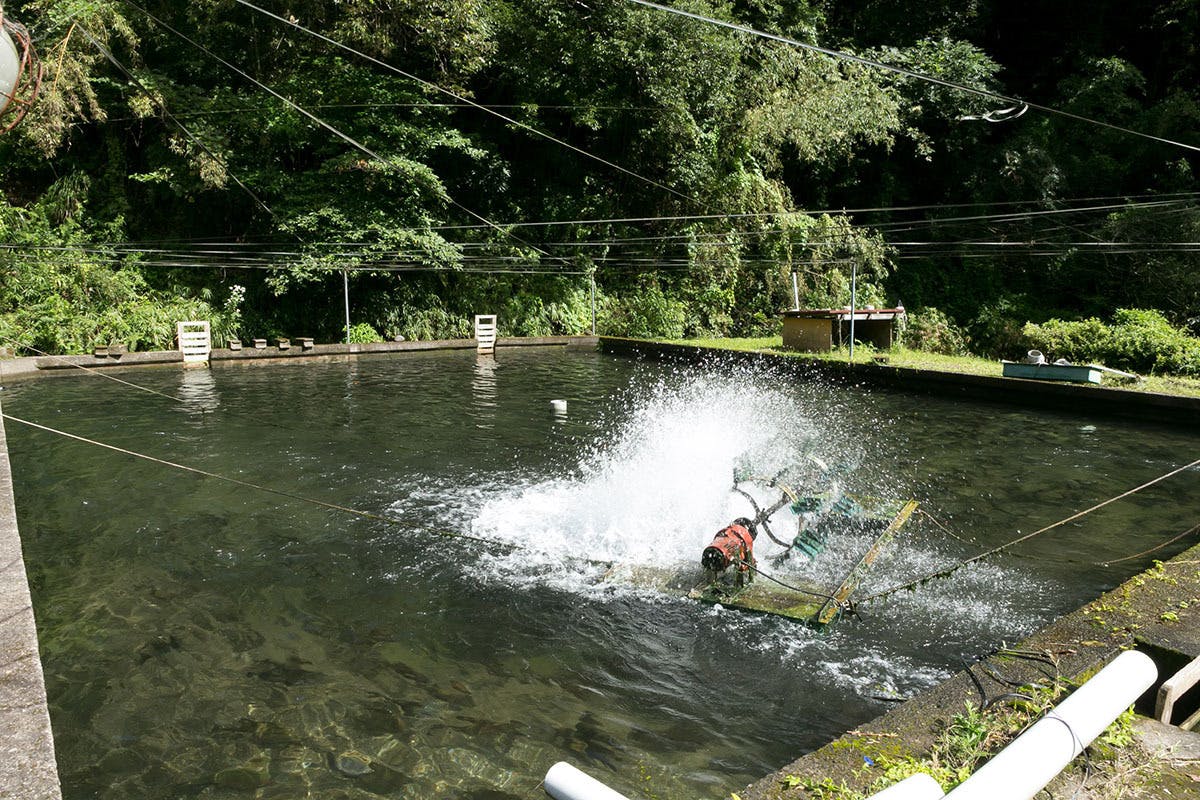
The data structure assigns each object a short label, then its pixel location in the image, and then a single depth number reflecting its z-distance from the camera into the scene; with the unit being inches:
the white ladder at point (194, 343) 748.6
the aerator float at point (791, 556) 212.7
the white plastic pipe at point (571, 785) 72.3
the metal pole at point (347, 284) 855.2
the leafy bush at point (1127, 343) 587.5
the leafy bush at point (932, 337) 882.8
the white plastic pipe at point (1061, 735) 79.7
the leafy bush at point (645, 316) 1052.5
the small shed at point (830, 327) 753.6
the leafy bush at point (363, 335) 928.9
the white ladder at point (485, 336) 941.2
